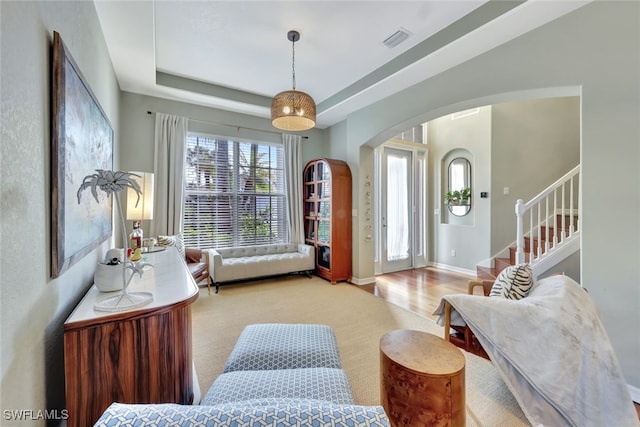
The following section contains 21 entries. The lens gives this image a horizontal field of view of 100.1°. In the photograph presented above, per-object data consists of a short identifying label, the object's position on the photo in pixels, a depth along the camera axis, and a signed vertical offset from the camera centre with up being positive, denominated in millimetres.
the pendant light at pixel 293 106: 2662 +1067
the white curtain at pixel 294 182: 5027 +578
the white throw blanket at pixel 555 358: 1366 -778
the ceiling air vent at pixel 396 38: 2679 +1805
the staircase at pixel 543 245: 3195 -432
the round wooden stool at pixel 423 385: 1273 -849
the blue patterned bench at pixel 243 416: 569 -447
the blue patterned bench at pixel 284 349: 1460 -795
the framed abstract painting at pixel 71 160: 1178 +283
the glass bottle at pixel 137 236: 2744 -241
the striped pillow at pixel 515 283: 1879 -513
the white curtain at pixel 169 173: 3977 +597
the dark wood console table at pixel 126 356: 1095 -639
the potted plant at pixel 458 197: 5207 +297
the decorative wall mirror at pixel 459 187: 5242 +492
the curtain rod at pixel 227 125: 4033 +1483
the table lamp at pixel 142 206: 2688 +72
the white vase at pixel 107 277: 1518 -363
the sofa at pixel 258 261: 4035 -791
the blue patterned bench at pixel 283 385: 1134 -778
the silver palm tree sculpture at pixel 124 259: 1222 -213
